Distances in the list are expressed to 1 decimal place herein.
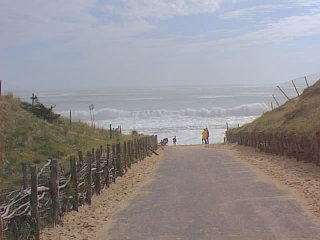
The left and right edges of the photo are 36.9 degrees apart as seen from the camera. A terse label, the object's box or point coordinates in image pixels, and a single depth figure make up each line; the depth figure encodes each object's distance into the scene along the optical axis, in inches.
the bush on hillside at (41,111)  1011.3
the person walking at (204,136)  1966.0
